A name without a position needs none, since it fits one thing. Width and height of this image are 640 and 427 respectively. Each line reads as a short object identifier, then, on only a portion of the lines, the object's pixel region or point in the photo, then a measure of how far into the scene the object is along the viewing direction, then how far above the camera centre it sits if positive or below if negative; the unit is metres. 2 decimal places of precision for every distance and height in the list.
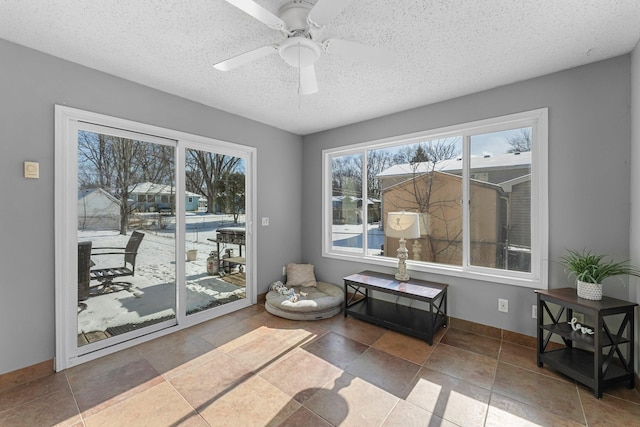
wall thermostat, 2.02 +0.33
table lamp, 3.04 -0.19
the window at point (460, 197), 2.56 +0.19
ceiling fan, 1.39 +1.05
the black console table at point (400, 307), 2.69 -1.15
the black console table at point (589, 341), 1.85 -0.95
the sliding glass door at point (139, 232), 2.24 -0.20
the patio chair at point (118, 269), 2.45 -0.54
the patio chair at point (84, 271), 2.33 -0.52
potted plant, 1.99 -0.44
